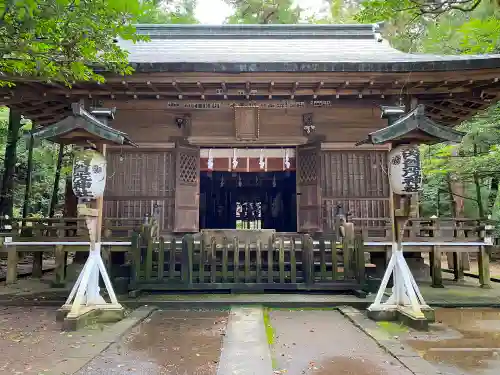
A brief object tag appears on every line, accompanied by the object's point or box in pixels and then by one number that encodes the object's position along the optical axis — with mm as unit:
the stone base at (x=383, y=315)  5871
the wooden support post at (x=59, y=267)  8779
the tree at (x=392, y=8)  5398
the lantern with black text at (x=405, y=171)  5867
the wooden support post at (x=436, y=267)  9039
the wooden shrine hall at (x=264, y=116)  8281
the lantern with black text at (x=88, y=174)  5848
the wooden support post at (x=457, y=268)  10125
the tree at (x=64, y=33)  4363
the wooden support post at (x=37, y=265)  10359
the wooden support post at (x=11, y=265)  9055
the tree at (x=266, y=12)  23766
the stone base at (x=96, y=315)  5574
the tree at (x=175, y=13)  19344
